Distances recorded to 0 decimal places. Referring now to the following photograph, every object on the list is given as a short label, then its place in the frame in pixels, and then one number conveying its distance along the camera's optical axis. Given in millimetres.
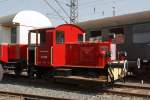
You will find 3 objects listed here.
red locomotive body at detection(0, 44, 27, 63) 13775
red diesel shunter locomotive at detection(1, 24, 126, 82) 10936
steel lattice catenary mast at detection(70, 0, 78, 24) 24595
